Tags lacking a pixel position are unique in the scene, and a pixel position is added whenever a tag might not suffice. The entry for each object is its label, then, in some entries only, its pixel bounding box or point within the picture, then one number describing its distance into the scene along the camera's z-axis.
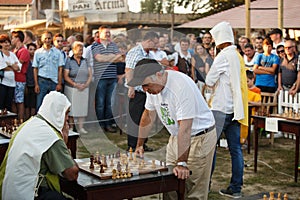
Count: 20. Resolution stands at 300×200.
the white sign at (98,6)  9.66
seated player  3.21
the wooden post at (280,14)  10.24
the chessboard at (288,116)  5.90
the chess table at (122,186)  3.38
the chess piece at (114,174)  3.52
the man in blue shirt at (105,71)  8.74
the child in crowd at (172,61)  8.25
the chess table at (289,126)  5.74
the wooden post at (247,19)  11.02
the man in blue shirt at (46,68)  8.49
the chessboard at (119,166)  3.58
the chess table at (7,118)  5.90
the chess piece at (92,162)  3.76
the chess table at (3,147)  4.41
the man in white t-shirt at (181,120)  3.71
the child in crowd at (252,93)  7.42
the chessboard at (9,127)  4.97
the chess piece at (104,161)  3.82
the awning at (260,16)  11.00
